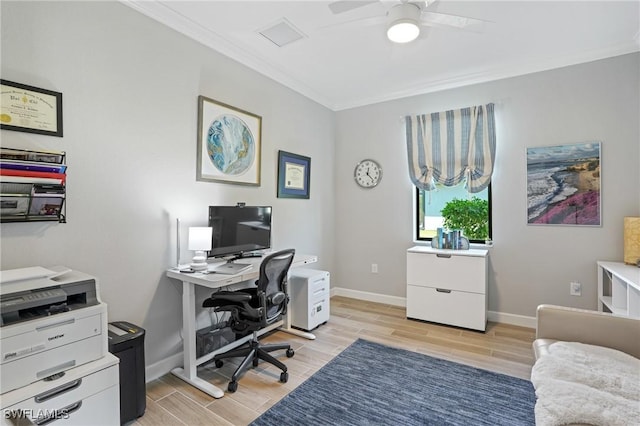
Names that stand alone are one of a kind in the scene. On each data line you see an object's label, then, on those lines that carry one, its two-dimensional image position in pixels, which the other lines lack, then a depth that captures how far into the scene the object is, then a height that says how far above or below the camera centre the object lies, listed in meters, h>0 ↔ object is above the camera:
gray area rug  1.88 -1.23
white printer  1.35 -0.53
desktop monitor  2.58 -0.17
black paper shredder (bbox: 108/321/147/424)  1.79 -0.93
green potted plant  3.54 -0.06
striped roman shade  3.41 +0.73
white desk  2.11 -0.75
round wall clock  4.15 +0.50
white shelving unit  2.18 -0.61
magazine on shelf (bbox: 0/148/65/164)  1.58 +0.28
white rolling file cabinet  3.16 -0.90
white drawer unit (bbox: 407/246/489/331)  3.15 -0.79
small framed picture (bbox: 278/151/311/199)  3.51 +0.41
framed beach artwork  2.96 +0.26
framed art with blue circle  2.66 +0.60
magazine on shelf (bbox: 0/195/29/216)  1.59 +0.02
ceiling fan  2.00 +1.23
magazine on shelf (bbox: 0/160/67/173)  1.58 +0.22
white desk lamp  2.31 -0.25
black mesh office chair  2.24 -0.70
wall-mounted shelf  1.59 +0.12
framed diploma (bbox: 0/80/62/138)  1.66 +0.54
